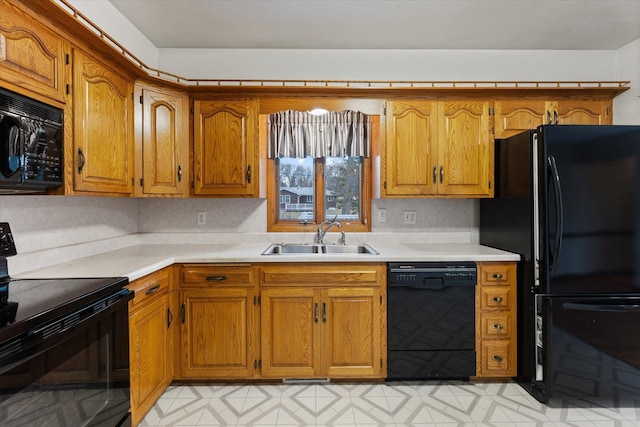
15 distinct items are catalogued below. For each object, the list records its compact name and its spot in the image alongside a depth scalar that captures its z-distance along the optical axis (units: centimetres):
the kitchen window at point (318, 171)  284
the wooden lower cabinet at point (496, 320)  228
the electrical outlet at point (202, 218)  287
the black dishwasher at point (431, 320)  225
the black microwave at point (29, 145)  128
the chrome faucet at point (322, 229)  275
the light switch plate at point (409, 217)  291
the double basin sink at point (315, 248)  276
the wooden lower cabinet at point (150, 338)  178
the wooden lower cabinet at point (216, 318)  224
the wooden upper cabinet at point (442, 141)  253
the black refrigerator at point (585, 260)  202
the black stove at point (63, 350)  103
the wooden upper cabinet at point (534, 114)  253
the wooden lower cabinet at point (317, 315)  225
